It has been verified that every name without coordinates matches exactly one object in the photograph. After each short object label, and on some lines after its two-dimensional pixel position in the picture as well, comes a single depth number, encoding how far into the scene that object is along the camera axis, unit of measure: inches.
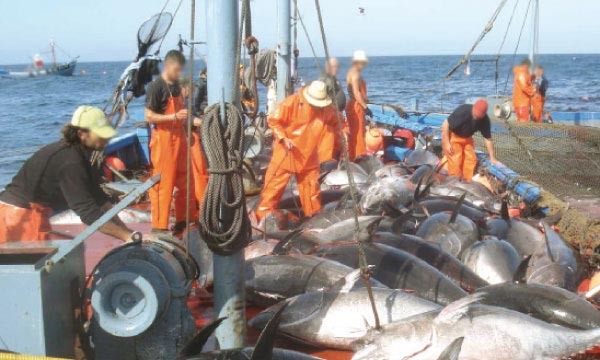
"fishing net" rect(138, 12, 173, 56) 291.7
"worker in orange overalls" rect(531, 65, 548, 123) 580.4
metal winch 125.7
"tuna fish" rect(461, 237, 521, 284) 199.2
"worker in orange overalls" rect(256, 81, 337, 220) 278.5
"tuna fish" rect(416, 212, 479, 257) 219.6
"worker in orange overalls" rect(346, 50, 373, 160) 372.2
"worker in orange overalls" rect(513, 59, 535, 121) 569.3
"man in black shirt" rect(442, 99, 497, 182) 343.0
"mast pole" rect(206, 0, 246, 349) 129.6
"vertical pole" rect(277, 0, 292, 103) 374.0
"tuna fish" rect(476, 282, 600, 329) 149.6
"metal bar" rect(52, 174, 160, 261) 122.4
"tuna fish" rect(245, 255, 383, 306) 172.4
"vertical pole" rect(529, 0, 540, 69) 533.7
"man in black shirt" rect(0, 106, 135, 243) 151.5
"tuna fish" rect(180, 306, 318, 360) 115.6
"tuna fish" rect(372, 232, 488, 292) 188.9
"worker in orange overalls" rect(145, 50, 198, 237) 251.3
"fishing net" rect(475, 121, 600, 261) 357.1
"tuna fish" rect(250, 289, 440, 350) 150.3
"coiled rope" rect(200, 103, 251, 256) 131.6
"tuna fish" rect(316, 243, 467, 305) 170.9
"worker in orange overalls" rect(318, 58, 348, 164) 293.4
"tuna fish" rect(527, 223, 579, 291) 199.8
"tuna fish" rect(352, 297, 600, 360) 133.9
